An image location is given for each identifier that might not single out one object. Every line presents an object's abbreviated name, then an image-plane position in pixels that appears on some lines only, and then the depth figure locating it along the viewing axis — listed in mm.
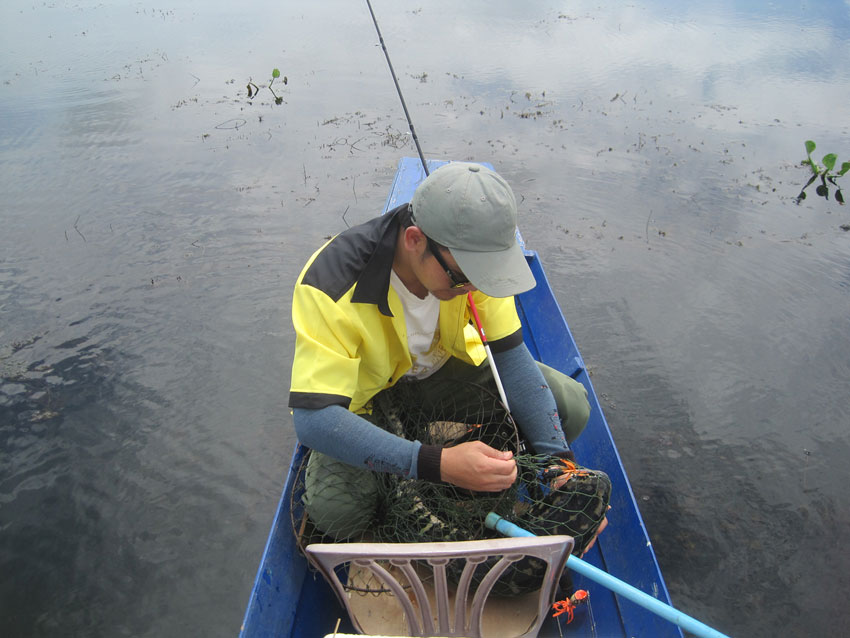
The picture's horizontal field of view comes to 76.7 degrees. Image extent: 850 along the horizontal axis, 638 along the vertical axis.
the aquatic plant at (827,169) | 3100
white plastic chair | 1316
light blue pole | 1362
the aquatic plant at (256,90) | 9269
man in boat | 1672
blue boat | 1872
